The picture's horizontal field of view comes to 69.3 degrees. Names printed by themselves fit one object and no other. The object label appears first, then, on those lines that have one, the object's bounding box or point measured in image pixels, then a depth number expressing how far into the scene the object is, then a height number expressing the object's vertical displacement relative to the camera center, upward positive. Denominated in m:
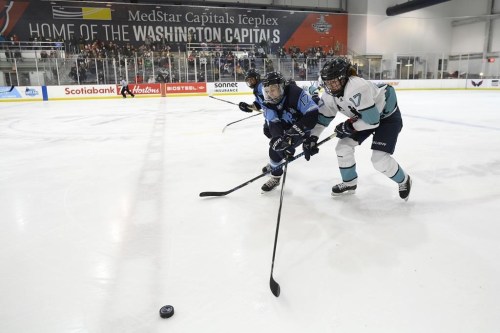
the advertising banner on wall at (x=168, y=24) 17.34 +3.16
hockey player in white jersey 2.24 -0.26
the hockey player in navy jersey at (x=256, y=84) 3.07 -0.01
